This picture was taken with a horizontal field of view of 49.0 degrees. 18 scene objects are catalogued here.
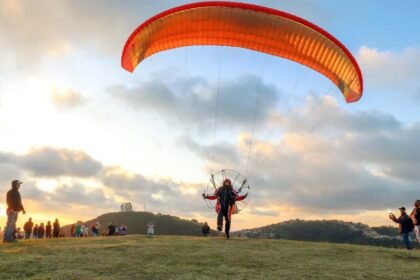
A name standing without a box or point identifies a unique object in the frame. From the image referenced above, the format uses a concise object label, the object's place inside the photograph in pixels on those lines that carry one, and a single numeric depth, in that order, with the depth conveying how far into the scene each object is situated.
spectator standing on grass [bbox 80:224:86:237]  38.66
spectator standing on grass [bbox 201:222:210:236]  39.23
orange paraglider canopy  21.27
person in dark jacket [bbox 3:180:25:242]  19.94
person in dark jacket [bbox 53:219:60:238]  35.75
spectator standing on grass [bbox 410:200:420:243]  22.44
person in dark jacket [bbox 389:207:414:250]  22.88
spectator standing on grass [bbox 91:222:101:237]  36.52
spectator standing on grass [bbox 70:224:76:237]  39.34
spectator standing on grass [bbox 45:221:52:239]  36.00
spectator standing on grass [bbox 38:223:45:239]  36.06
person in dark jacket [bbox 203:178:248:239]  21.67
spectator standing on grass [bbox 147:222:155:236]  38.86
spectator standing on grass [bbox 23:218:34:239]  33.22
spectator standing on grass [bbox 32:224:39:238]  36.19
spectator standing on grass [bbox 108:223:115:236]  40.75
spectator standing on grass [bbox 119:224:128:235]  41.59
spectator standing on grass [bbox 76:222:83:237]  38.41
